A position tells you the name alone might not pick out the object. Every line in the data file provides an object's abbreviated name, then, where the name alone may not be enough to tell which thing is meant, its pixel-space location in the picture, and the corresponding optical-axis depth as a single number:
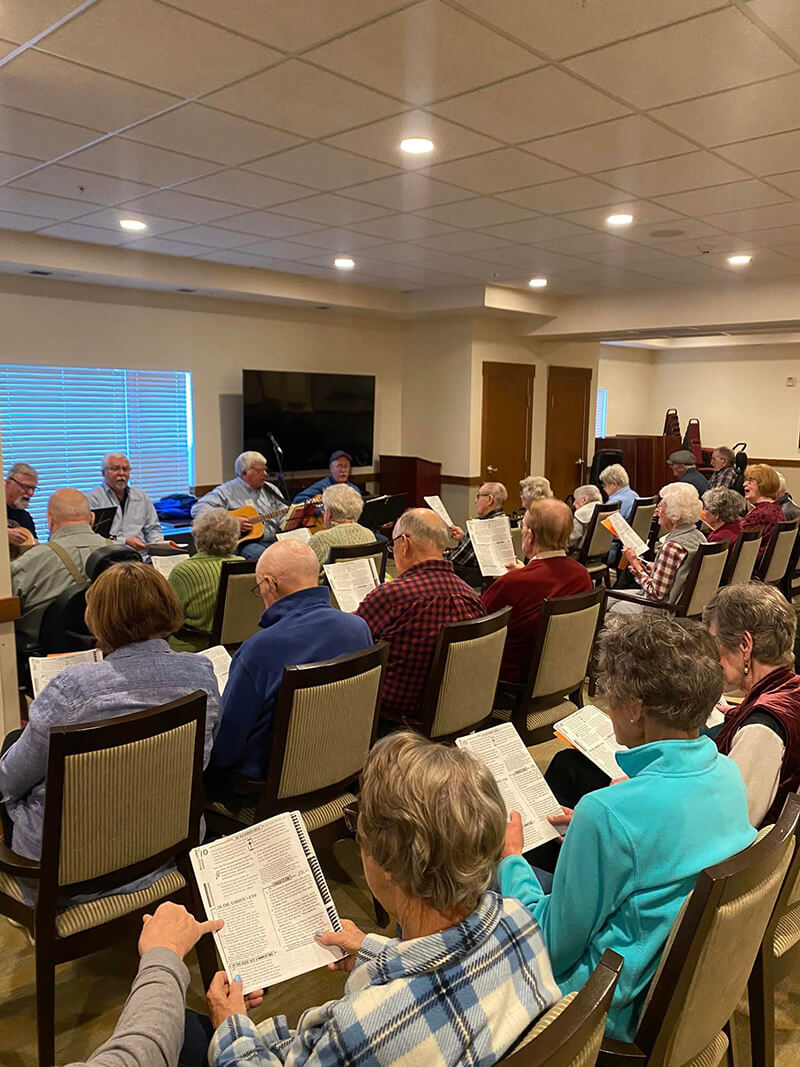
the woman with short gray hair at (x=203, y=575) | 3.50
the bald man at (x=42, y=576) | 3.35
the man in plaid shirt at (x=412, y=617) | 2.71
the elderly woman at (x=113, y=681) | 1.76
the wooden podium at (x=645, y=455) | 12.57
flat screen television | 7.50
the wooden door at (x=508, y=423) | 8.65
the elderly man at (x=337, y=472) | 7.03
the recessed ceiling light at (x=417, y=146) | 3.37
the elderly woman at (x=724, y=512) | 4.79
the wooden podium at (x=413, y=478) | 8.56
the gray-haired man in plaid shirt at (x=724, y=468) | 7.81
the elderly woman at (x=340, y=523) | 4.26
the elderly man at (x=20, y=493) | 5.09
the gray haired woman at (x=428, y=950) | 0.91
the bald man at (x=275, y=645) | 2.13
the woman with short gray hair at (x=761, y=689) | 1.68
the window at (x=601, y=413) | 13.78
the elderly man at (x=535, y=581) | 3.04
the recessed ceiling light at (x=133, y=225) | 5.03
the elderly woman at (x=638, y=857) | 1.22
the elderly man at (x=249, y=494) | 6.18
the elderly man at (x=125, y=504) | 5.52
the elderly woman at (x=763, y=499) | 5.41
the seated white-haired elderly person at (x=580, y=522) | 5.72
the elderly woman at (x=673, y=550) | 4.21
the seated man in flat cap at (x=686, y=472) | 8.09
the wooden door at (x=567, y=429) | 9.50
